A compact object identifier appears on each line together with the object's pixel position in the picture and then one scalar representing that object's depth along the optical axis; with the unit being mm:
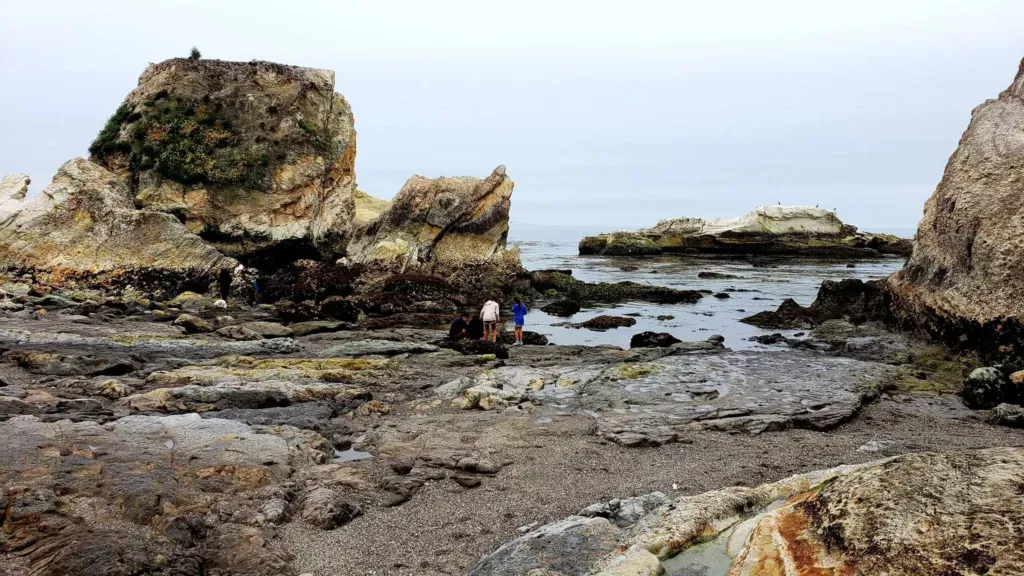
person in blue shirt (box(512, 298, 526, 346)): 22062
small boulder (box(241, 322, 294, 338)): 20512
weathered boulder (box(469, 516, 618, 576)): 5750
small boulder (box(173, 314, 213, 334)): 20031
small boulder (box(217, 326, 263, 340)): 19625
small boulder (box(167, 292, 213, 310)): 27206
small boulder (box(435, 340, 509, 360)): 18188
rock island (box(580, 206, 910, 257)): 75750
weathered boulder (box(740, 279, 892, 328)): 23812
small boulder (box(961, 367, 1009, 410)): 12500
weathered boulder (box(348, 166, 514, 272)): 37188
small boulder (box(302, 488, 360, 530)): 7359
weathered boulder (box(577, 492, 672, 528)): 6708
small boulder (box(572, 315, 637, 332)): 26386
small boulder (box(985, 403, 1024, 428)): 11094
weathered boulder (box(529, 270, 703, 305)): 35094
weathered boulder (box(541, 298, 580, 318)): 30908
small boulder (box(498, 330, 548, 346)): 21856
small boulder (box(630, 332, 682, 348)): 20703
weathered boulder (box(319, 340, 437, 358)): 17656
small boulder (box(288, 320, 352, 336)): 21484
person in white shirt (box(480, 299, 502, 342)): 20803
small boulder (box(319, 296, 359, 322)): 26141
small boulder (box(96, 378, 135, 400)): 11938
